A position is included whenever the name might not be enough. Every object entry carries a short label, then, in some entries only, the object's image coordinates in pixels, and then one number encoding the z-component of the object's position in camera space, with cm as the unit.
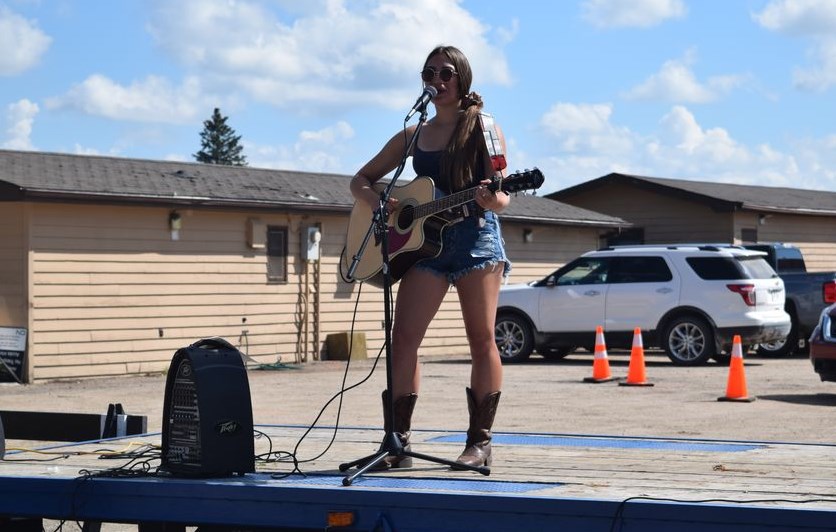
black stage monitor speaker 504
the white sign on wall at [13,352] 1800
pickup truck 2142
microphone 545
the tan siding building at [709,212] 2900
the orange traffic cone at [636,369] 1627
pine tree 9200
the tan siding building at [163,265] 1831
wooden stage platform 409
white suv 1917
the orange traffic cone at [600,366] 1689
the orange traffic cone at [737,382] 1414
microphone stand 512
